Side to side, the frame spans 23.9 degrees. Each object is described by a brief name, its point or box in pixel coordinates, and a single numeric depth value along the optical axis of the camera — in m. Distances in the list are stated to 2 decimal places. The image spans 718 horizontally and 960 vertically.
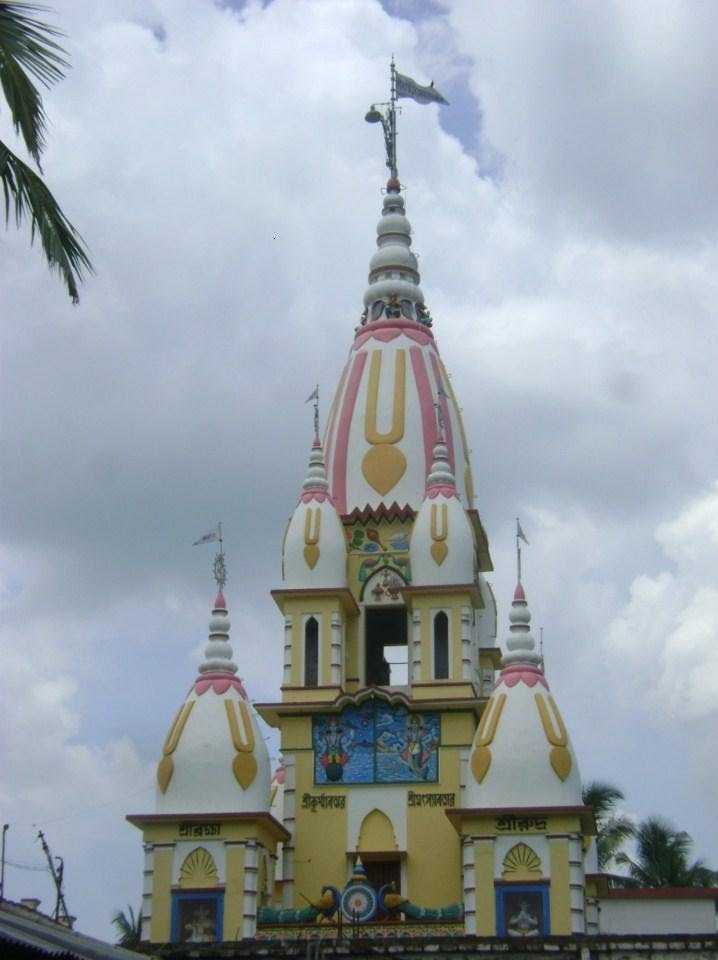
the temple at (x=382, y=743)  31.05
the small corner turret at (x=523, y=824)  30.42
